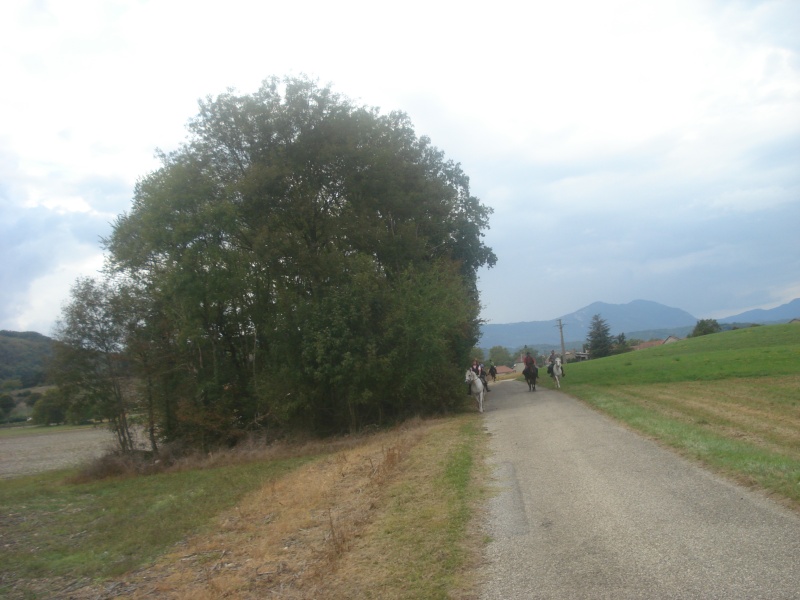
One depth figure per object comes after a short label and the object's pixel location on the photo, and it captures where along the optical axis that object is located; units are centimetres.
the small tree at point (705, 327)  10488
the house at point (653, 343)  14231
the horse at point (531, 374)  2953
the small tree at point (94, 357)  2625
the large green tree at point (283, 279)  2444
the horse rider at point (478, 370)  2524
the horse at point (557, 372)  2977
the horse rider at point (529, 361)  2929
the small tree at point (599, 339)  10988
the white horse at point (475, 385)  2370
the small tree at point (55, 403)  2623
